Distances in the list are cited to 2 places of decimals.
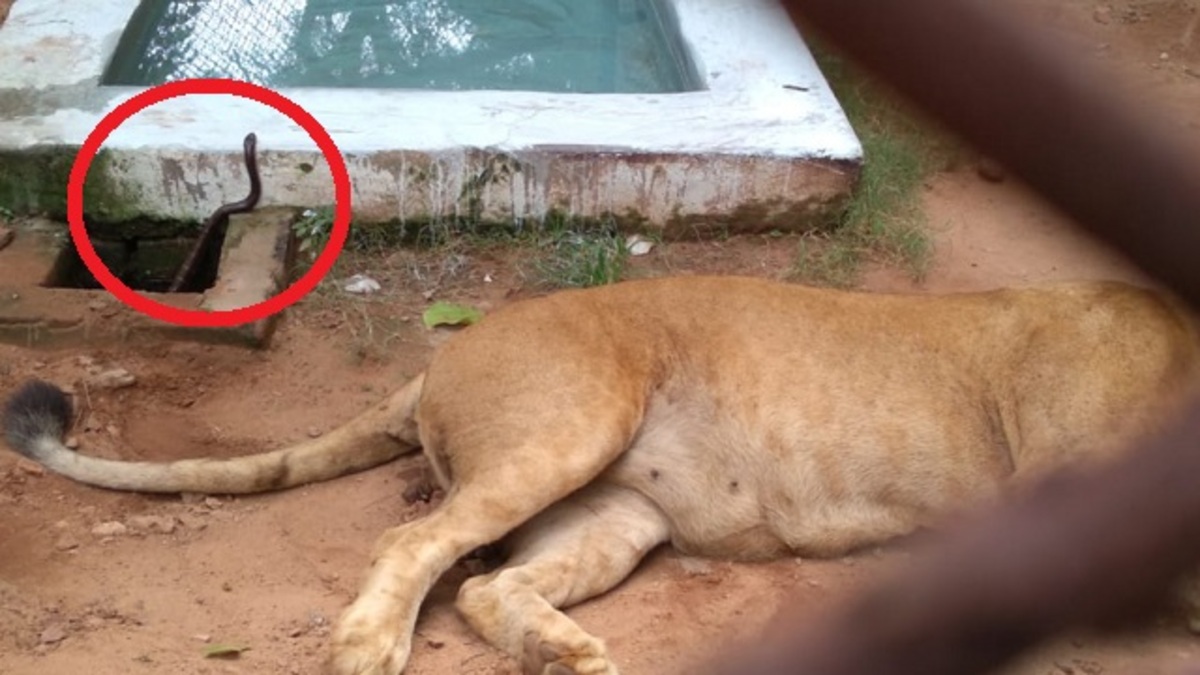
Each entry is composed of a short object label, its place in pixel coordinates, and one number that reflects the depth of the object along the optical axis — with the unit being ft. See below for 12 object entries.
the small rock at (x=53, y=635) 11.65
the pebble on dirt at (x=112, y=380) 15.20
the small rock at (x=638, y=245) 17.90
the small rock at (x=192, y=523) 13.41
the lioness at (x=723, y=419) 12.80
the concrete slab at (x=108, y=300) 15.76
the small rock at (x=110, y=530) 13.19
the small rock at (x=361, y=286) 17.15
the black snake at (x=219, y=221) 17.01
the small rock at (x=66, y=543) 12.99
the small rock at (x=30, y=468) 13.89
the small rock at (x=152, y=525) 13.32
